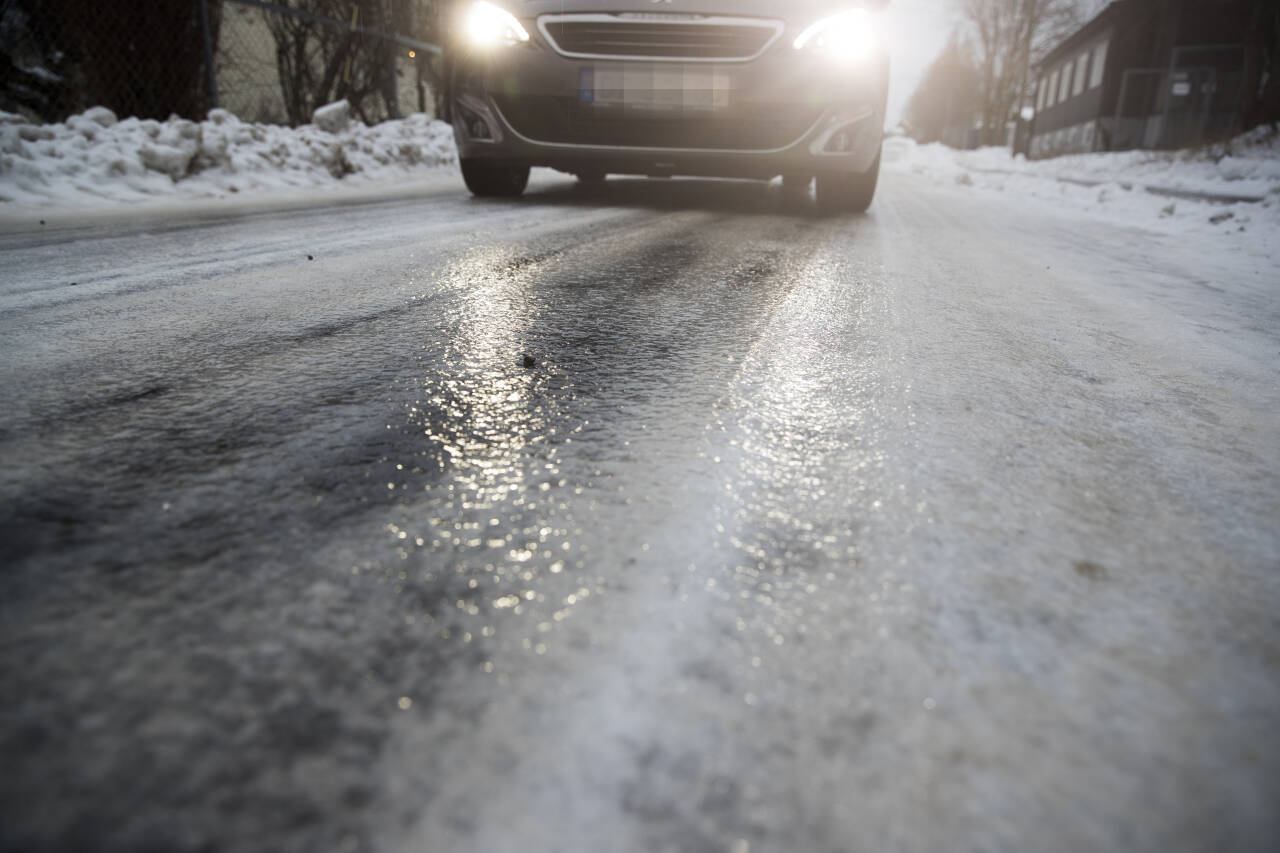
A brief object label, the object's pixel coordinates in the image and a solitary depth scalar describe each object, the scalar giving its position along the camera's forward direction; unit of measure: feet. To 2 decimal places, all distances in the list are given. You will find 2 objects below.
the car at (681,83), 11.88
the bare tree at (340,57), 27.30
